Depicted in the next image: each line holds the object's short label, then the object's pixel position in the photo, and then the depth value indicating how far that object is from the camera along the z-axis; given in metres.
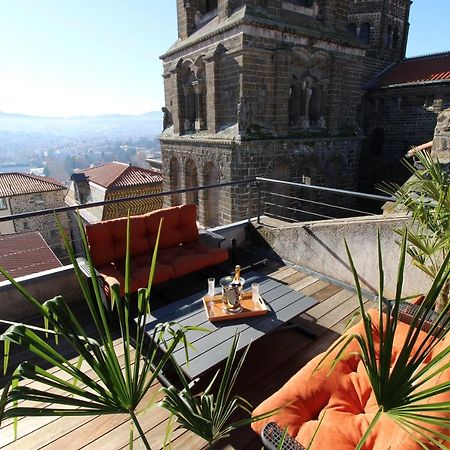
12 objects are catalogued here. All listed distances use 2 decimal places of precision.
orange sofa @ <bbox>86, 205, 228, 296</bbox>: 3.66
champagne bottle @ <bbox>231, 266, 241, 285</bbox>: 2.90
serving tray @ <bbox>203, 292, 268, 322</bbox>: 2.74
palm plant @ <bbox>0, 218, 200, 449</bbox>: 0.92
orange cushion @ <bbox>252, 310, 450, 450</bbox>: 1.60
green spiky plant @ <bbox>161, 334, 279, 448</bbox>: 1.06
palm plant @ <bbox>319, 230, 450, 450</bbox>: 0.92
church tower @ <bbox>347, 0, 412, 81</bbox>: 15.73
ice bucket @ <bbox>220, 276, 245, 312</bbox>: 2.81
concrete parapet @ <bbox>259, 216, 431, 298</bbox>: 3.66
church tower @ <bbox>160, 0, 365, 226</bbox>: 10.61
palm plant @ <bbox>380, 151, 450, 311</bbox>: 2.27
